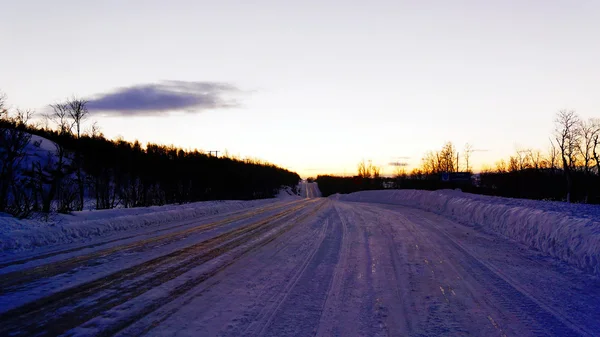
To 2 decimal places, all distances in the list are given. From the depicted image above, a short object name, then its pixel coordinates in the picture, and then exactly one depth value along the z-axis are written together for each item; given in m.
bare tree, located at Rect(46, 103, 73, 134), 31.96
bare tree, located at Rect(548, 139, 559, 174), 82.90
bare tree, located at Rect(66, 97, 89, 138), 32.59
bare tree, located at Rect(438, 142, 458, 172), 88.12
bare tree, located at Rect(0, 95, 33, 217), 15.89
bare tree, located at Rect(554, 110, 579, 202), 65.06
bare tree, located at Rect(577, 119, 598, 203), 67.35
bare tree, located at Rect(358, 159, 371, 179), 169.70
